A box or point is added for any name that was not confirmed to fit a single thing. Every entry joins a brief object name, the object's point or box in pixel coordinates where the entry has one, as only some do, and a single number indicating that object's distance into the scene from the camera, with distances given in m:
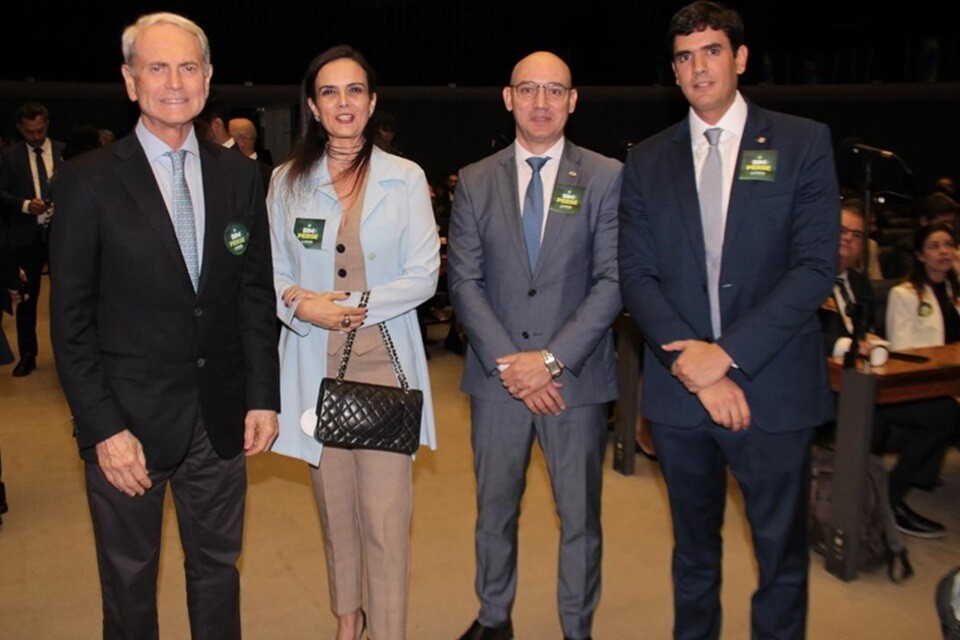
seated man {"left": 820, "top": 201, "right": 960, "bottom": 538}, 4.23
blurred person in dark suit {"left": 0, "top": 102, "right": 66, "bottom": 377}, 6.54
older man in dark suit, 2.25
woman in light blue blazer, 2.77
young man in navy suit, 2.51
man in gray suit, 2.91
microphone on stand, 3.69
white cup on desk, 3.74
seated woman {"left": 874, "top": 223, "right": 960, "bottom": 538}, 4.25
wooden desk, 3.63
